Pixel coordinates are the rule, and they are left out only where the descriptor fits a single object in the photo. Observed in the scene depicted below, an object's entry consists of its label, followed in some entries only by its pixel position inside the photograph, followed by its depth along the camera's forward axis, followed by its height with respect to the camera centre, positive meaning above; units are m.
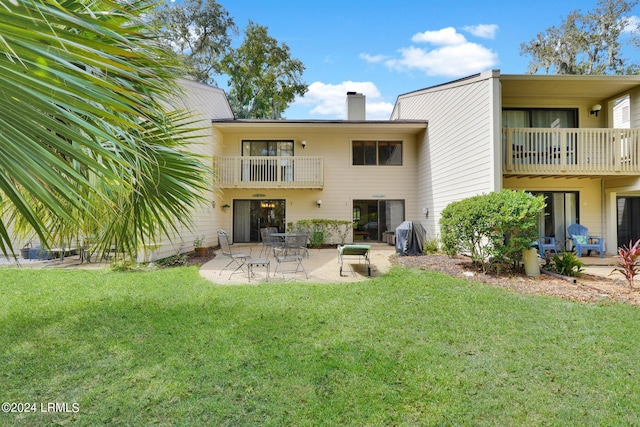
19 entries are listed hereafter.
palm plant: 1.03 +0.48
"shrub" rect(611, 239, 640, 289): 5.50 -0.94
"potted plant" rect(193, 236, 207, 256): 10.09 -1.04
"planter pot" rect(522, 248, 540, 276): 6.64 -1.09
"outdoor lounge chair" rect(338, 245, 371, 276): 7.05 -0.84
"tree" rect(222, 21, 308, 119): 21.03 +10.51
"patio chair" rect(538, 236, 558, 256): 8.59 -0.96
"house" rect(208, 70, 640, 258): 8.45 +2.04
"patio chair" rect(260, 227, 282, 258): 9.26 -0.79
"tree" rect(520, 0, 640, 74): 19.12 +11.88
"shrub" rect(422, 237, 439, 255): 10.05 -1.10
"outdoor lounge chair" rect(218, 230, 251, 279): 7.43 -0.92
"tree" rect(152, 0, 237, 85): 21.09 +13.78
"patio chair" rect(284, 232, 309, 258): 8.19 -0.70
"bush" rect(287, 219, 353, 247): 12.41 -0.51
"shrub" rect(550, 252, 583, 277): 6.54 -1.14
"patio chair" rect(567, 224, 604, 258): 8.98 -0.84
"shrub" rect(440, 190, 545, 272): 6.21 -0.25
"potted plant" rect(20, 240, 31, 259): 8.92 -1.03
